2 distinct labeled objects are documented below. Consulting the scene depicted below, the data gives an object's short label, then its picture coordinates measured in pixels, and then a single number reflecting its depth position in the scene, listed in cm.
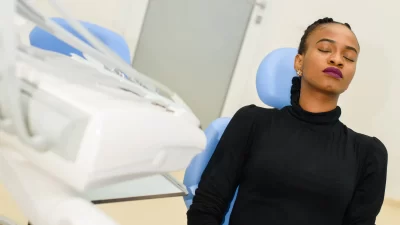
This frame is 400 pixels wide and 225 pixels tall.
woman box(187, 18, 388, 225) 102
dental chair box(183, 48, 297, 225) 111
